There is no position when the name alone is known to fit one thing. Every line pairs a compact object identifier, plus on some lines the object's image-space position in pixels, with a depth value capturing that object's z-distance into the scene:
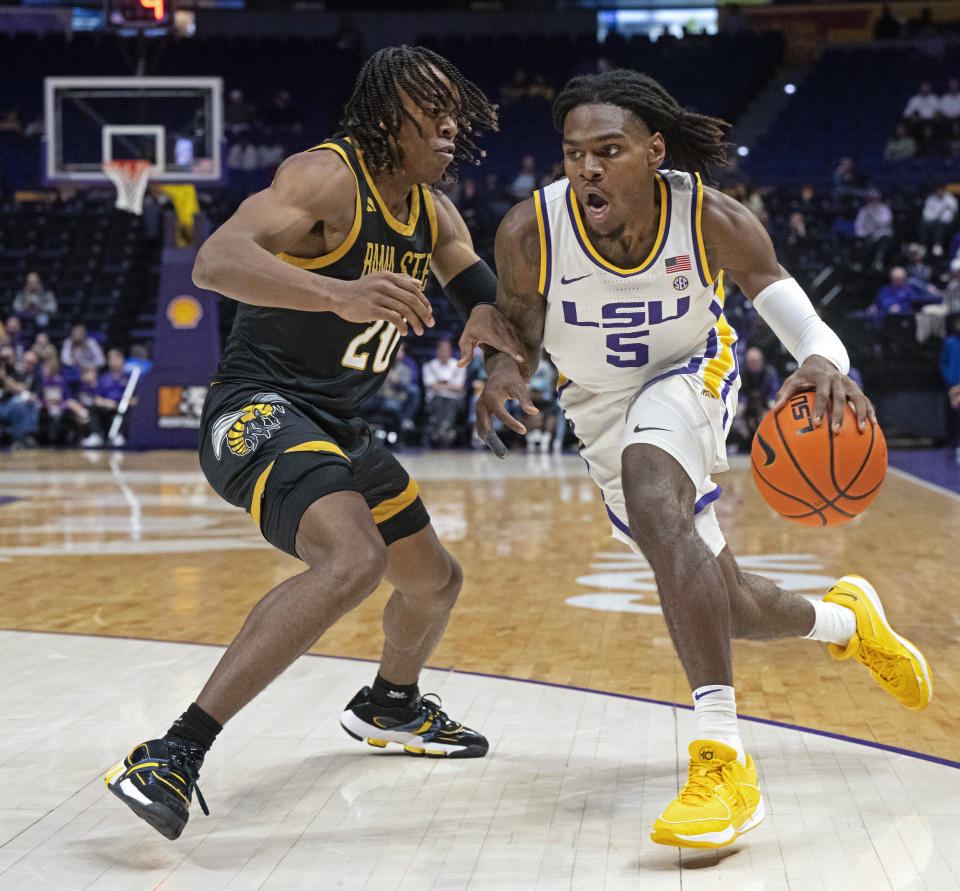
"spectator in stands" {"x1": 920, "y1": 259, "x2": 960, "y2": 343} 15.78
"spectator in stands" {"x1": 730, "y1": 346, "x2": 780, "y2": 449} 13.97
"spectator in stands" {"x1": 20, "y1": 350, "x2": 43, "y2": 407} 15.62
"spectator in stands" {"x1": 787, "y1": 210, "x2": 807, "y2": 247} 17.86
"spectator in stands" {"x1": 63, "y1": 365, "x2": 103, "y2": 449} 15.95
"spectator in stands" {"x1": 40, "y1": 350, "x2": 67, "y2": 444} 15.59
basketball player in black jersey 2.84
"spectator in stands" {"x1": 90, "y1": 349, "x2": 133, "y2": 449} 15.95
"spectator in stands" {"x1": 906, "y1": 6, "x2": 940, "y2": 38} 24.84
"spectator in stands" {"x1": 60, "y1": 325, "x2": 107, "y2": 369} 16.12
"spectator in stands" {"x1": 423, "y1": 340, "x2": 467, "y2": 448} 14.95
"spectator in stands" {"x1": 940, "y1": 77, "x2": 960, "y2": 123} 21.64
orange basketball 3.07
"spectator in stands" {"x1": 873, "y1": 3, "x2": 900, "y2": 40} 25.14
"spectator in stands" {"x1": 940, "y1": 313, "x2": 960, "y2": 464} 14.16
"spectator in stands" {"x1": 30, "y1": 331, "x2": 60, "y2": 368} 15.73
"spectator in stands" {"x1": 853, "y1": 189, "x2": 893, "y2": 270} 18.08
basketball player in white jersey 3.03
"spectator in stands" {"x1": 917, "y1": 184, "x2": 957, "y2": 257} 17.48
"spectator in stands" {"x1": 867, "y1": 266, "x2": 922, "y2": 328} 16.19
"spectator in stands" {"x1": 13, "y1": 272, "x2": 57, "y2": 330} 17.58
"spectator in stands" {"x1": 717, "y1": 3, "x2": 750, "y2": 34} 27.20
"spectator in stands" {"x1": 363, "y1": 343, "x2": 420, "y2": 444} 14.91
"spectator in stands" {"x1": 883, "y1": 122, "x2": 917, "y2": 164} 20.89
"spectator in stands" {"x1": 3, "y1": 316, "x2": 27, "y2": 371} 16.10
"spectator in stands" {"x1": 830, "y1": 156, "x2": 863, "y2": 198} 19.33
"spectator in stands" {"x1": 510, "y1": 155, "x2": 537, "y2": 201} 20.09
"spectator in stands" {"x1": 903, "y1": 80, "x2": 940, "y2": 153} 20.84
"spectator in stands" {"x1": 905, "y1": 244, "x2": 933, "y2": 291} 16.52
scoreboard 14.12
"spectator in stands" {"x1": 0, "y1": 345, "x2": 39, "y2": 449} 15.50
